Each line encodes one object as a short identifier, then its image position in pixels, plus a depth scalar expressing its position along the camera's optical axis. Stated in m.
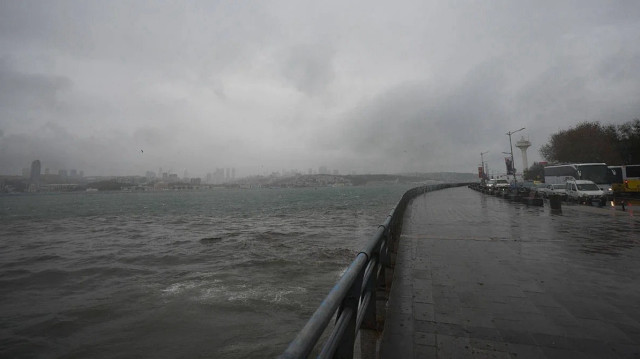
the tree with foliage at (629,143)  45.97
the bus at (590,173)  27.66
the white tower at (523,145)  133.88
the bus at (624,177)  29.56
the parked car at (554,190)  27.11
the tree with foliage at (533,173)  86.72
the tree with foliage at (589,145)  48.38
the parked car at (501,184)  47.89
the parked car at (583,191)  22.73
